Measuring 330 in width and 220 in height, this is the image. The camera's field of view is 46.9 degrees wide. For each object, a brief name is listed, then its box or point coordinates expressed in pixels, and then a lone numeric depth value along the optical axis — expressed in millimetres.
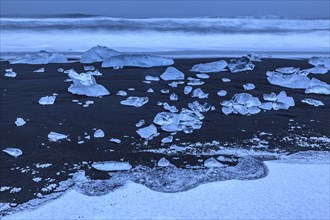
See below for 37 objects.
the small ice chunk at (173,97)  4012
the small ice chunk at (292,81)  4648
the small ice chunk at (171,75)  4898
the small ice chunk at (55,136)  2949
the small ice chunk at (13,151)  2661
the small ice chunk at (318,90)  4406
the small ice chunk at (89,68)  5370
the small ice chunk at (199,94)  4137
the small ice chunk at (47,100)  3818
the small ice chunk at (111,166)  2494
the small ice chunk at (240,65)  5445
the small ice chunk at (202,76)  5032
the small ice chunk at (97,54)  6008
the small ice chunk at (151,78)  4887
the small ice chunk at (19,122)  3246
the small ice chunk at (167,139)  2947
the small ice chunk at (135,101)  3834
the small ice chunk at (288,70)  5380
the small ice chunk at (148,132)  3047
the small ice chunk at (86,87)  4141
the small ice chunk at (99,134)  3033
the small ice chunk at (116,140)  2933
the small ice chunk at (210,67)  5445
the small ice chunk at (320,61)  5983
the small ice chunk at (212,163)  2566
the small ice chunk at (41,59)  5899
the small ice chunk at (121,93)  4206
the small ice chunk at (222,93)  4223
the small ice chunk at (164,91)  4273
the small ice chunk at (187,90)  4250
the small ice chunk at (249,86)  4516
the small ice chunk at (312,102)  3982
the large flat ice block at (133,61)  5648
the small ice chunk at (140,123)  3277
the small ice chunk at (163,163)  2574
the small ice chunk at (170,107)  3630
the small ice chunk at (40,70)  5301
